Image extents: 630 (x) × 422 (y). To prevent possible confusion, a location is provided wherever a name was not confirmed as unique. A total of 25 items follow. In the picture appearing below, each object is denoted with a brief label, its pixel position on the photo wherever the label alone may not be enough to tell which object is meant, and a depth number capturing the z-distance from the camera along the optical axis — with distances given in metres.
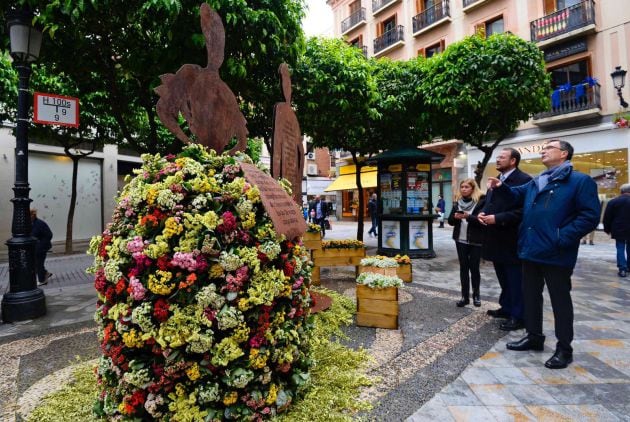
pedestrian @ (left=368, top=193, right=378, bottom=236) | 15.43
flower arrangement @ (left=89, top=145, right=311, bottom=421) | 2.06
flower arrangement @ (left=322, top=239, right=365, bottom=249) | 6.95
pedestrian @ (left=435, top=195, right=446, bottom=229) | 20.26
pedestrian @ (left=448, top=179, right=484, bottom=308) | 4.77
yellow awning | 24.02
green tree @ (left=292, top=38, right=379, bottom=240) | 8.59
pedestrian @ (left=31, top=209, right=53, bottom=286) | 7.25
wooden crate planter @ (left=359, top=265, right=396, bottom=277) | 4.71
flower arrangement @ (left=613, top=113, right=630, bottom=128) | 11.69
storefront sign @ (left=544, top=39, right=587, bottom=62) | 15.67
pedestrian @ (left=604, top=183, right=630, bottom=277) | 7.21
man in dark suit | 4.07
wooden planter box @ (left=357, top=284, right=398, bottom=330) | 4.16
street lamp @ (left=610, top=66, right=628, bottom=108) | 11.68
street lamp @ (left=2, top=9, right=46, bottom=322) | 4.85
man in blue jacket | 3.06
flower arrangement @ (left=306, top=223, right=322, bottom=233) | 6.90
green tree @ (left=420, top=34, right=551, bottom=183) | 8.88
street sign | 4.97
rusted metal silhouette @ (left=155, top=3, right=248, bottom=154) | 3.07
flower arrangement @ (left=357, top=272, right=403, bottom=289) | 4.12
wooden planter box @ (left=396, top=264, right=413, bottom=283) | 6.32
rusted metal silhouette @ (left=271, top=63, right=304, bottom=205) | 4.34
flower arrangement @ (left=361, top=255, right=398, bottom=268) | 4.80
